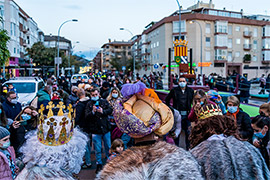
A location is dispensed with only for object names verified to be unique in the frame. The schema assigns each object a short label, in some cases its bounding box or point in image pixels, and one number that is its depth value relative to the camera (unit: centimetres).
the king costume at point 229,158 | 203
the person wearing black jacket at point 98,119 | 558
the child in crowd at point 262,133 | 402
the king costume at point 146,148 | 169
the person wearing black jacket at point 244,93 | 1228
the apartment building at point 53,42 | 9479
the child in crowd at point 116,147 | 482
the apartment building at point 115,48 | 11191
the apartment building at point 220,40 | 4769
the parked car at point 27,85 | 1210
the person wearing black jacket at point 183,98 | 670
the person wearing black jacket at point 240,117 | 470
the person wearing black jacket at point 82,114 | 562
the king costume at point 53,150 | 234
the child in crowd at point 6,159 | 284
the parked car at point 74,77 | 2574
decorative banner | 1526
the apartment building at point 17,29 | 3928
